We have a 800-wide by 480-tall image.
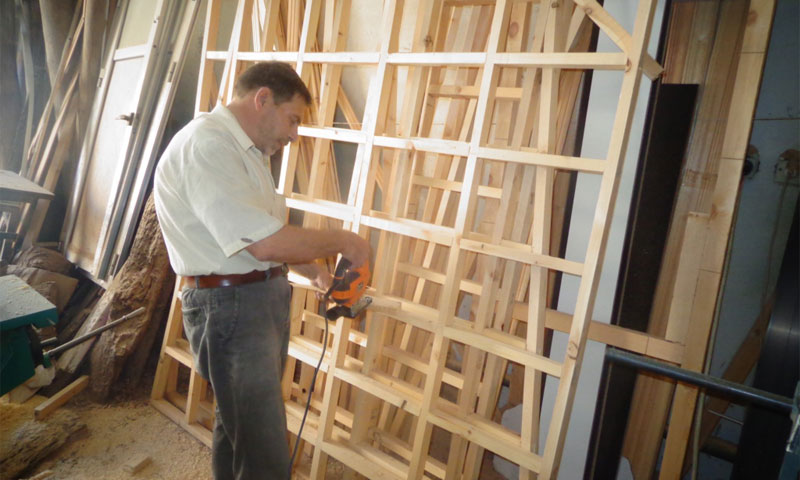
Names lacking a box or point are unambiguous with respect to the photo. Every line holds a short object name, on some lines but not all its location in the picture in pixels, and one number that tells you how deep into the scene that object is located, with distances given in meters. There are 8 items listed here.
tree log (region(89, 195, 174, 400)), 2.64
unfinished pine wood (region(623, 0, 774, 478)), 1.50
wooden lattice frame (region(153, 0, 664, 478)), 1.46
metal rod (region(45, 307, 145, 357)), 1.82
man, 1.41
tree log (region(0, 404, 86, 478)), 2.02
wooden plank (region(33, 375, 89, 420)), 2.35
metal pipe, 0.97
